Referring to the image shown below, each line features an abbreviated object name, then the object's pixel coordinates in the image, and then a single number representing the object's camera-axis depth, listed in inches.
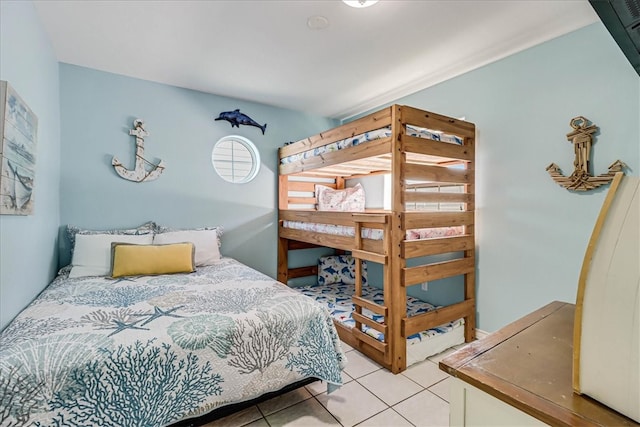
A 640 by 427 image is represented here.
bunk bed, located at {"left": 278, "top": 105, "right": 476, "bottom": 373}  85.3
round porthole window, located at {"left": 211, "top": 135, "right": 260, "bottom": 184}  139.7
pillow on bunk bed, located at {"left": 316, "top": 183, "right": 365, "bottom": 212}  139.0
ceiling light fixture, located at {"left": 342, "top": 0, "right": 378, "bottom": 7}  71.7
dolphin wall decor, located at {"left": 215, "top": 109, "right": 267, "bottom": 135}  132.9
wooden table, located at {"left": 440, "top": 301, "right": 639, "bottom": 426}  23.9
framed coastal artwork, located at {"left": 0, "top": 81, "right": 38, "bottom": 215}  57.7
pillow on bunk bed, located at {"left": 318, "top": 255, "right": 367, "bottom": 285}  153.0
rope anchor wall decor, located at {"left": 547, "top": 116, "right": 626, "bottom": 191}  77.0
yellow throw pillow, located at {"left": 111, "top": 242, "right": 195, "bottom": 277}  94.0
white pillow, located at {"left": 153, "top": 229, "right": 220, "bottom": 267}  108.0
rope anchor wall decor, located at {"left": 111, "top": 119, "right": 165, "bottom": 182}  114.3
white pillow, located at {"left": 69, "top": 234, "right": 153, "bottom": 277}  94.7
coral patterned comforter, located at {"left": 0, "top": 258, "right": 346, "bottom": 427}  46.9
